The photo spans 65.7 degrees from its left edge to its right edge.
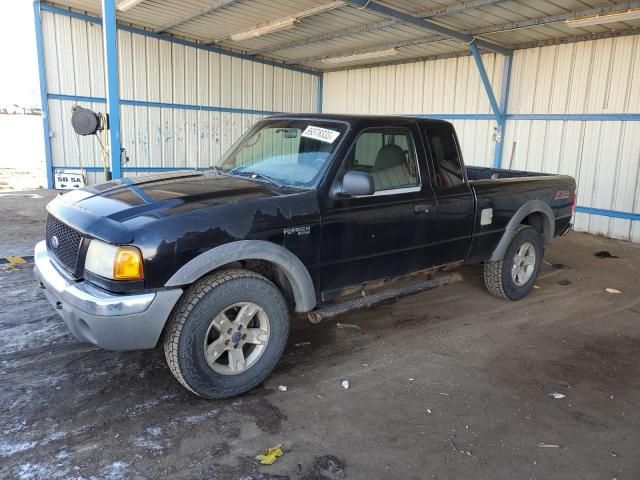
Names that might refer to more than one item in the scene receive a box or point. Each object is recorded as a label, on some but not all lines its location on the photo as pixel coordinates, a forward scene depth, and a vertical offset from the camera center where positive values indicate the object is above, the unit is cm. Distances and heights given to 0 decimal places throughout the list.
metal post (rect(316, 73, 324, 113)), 1644 +153
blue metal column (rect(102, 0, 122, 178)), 671 +79
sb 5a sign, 1237 -114
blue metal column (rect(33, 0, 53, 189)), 1144 +91
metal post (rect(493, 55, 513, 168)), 1114 +86
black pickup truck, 291 -67
